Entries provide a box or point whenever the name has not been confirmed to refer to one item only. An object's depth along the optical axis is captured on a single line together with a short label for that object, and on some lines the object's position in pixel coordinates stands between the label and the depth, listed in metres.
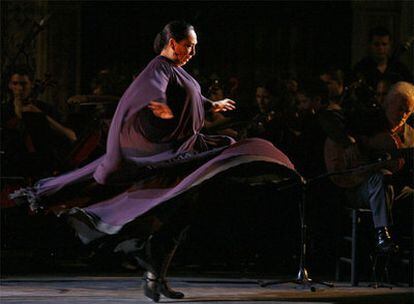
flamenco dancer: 12.64
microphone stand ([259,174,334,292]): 14.07
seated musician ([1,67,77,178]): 16.48
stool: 14.95
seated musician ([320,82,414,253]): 14.80
